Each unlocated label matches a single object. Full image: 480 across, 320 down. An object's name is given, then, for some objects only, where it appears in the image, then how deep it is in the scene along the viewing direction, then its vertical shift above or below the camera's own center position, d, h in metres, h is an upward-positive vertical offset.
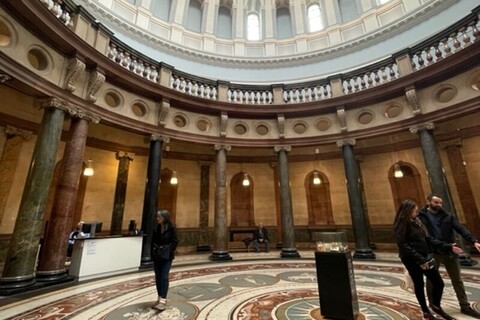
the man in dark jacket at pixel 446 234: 3.47 -0.20
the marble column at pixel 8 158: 7.56 +2.29
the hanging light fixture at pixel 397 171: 9.65 +2.01
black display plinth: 3.30 -0.90
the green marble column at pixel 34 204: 4.92 +0.56
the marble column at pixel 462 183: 9.08 +1.44
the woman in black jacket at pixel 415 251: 3.11 -0.39
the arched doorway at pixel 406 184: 10.63 +1.67
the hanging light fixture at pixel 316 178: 11.54 +2.21
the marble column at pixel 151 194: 7.63 +1.10
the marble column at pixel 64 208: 5.54 +0.51
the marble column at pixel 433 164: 7.30 +1.83
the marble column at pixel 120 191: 9.97 +1.55
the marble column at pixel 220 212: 8.94 +0.51
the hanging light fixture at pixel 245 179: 11.48 +2.23
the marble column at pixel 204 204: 11.76 +1.10
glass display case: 3.61 -0.29
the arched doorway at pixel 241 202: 12.70 +1.22
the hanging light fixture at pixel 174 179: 10.22 +2.01
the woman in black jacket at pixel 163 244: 3.89 -0.29
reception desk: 6.06 -0.77
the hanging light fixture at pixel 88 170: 8.01 +1.95
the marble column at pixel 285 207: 9.38 +0.69
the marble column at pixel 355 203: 8.65 +0.73
